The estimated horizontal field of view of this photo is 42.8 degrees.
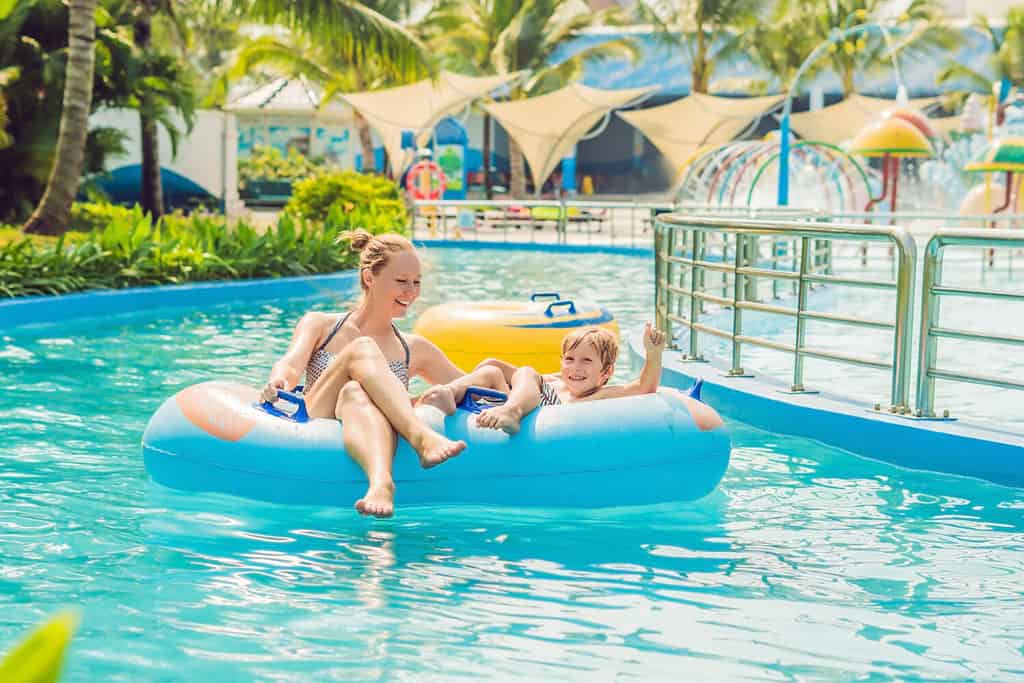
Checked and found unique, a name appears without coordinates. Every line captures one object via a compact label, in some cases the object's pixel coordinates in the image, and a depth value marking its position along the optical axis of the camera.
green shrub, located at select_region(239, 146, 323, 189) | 36.41
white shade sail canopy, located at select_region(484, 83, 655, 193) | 30.69
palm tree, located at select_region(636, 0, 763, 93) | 39.34
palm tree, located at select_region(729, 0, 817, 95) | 41.31
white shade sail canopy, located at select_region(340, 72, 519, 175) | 29.33
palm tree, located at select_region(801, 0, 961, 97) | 42.44
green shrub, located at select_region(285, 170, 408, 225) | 21.42
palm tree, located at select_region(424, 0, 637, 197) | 37.44
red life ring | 27.42
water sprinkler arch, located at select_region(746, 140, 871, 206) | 20.83
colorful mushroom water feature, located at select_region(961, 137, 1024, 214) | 19.59
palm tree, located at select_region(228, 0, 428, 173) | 34.28
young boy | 5.27
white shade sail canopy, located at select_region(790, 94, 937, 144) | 34.38
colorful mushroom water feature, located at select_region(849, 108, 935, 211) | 22.06
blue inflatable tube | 5.04
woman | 4.89
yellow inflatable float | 8.62
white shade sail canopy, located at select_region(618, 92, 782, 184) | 31.67
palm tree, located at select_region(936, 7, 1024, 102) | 42.00
